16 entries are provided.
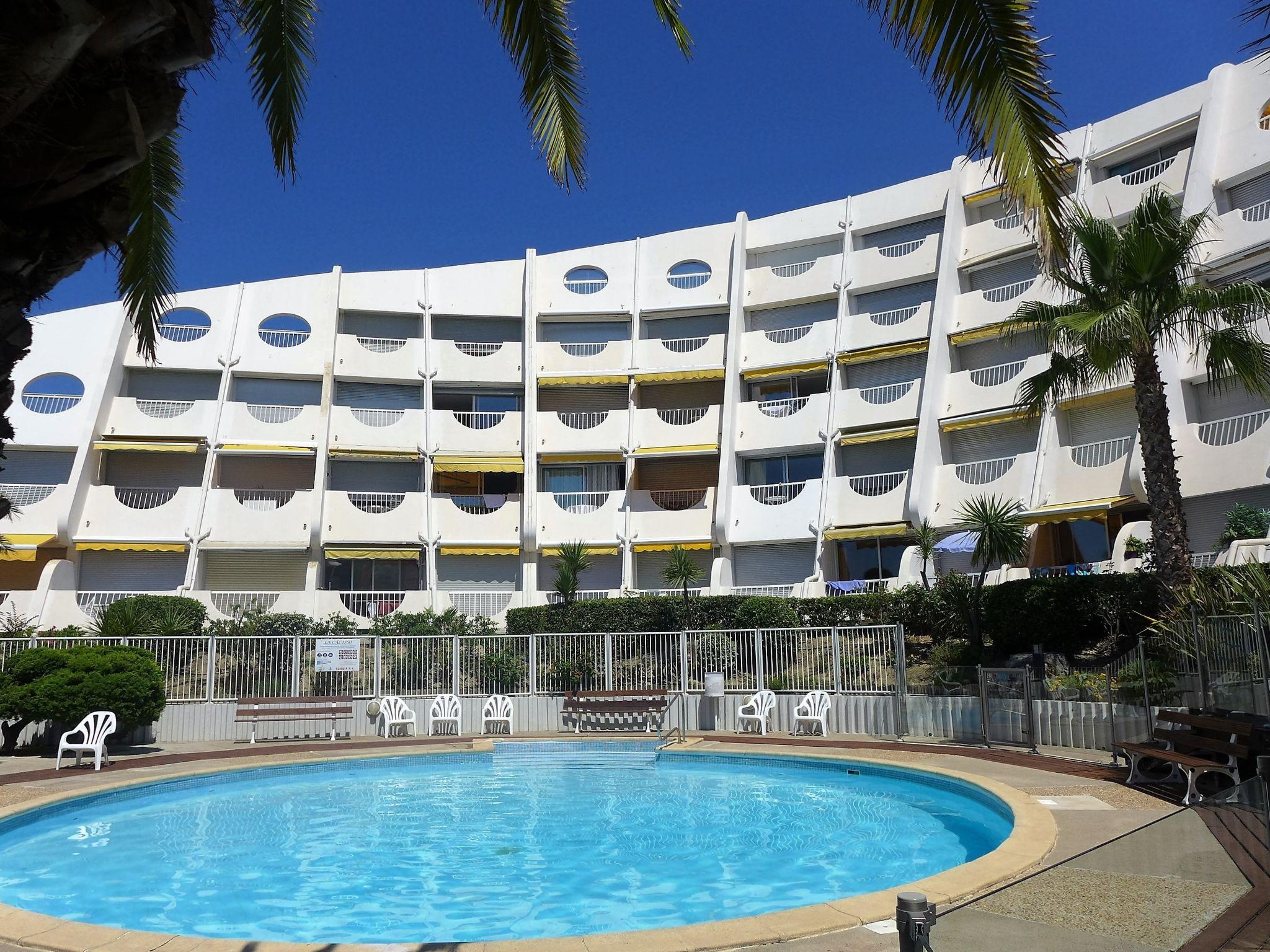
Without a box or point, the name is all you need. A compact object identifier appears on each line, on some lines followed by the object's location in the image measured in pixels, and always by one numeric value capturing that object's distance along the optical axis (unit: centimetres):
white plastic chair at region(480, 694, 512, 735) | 2000
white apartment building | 3247
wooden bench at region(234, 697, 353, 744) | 1900
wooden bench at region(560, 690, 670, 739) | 1961
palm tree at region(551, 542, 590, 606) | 3098
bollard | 396
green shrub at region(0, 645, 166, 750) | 1609
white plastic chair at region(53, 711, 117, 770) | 1516
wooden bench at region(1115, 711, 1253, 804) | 986
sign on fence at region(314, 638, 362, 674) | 1983
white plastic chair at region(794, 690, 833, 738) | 1867
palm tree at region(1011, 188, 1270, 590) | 1522
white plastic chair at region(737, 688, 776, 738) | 1912
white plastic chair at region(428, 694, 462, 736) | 1991
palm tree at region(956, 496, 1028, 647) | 2336
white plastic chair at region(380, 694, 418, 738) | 1967
